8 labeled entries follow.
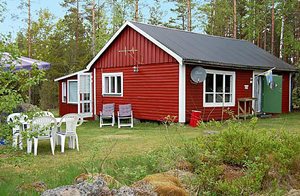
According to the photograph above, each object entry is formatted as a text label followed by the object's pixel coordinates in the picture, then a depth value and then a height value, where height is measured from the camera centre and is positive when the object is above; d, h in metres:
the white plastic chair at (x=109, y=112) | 14.16 -1.03
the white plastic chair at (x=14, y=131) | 4.26 -0.58
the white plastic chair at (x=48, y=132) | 7.02 -0.94
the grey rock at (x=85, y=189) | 2.72 -0.82
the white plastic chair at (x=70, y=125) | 7.75 -0.87
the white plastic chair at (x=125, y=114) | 13.59 -1.07
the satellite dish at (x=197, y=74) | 12.80 +0.48
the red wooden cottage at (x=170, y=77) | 12.98 +0.42
